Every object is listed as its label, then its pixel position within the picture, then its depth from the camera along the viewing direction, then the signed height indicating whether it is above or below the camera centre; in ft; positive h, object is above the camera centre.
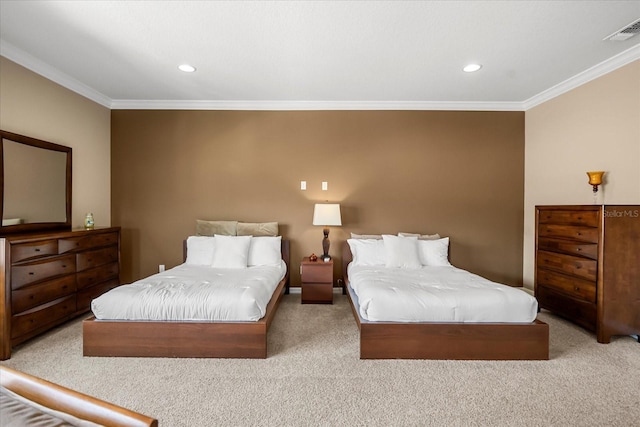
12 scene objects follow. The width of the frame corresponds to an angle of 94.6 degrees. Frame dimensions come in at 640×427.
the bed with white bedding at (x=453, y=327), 7.81 -3.05
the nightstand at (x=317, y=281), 12.40 -2.94
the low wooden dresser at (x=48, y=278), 8.00 -2.18
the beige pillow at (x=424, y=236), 13.35 -1.11
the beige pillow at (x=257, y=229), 13.62 -0.83
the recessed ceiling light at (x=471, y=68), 10.31 +5.12
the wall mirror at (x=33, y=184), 9.23 +0.90
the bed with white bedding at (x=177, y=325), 7.87 -3.04
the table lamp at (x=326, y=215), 12.92 -0.16
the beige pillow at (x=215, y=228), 13.48 -0.78
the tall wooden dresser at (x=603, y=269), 8.91 -1.75
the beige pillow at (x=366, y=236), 13.49 -1.13
